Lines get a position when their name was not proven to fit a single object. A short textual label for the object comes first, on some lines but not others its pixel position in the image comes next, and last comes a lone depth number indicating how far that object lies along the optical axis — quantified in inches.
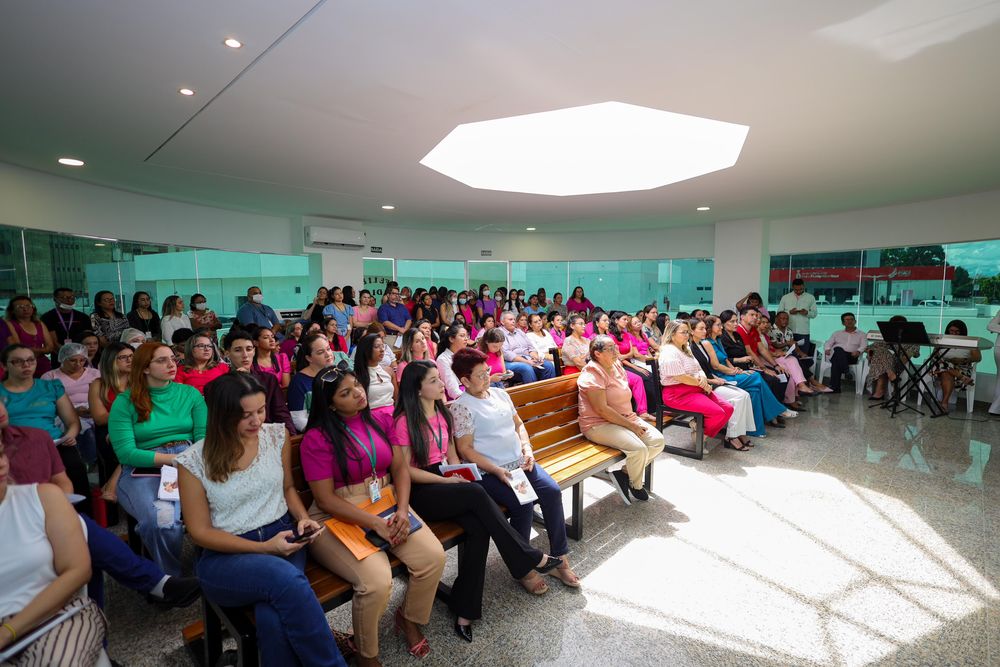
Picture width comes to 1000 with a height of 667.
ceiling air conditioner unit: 371.2
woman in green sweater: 93.9
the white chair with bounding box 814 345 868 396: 294.0
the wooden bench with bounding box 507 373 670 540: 120.7
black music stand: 238.7
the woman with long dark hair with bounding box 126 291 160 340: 248.5
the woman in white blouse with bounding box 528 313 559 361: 263.7
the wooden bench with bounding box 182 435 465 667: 67.6
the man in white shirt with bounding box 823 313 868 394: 307.6
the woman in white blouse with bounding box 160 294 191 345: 249.0
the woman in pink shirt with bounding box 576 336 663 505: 135.9
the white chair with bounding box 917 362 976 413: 246.1
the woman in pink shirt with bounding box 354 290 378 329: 306.3
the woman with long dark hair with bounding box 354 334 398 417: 135.6
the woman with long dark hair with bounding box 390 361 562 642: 89.4
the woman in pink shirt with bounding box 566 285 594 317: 435.2
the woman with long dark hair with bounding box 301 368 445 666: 75.9
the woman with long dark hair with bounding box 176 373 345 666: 65.9
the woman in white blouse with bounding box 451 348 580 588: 103.0
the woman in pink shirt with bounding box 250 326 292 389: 158.9
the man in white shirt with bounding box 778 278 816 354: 348.5
